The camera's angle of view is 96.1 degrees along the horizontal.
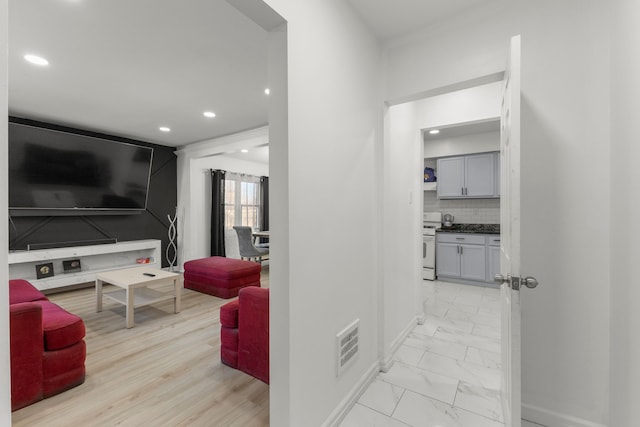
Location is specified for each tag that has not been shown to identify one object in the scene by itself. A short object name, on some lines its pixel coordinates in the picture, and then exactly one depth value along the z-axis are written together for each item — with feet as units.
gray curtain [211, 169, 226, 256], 19.69
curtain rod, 19.86
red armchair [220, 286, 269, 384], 6.60
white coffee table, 9.82
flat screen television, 12.81
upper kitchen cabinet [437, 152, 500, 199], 15.98
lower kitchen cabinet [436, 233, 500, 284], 14.97
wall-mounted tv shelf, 13.15
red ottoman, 13.03
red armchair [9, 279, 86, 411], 5.73
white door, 4.22
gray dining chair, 18.15
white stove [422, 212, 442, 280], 16.60
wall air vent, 5.57
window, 21.11
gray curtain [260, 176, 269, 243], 23.30
